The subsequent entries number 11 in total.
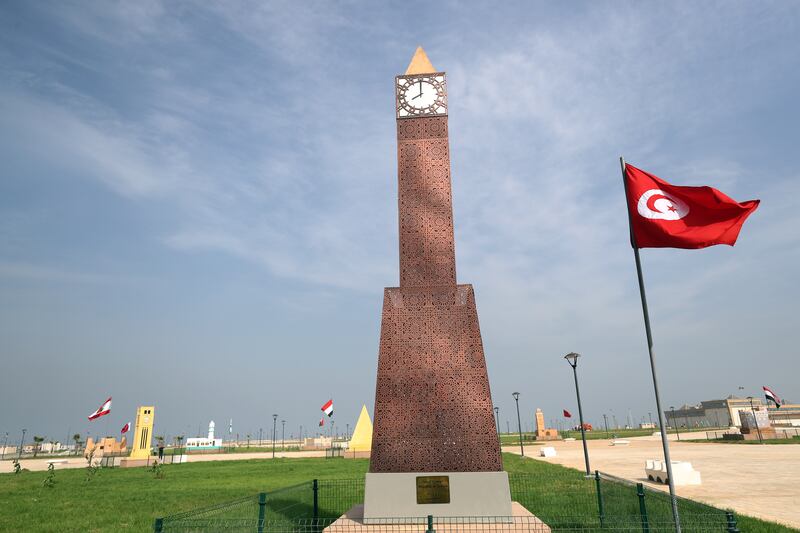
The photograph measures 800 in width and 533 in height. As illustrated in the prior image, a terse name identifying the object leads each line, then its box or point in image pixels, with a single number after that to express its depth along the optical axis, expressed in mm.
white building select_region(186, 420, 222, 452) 100469
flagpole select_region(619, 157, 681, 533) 7605
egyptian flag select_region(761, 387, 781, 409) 49334
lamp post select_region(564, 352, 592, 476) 28709
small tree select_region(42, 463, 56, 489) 28953
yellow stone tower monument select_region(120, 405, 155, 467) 48750
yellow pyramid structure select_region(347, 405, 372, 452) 49938
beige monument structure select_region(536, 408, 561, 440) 92456
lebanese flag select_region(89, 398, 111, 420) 40288
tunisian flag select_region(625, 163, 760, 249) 9047
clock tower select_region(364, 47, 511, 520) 11523
